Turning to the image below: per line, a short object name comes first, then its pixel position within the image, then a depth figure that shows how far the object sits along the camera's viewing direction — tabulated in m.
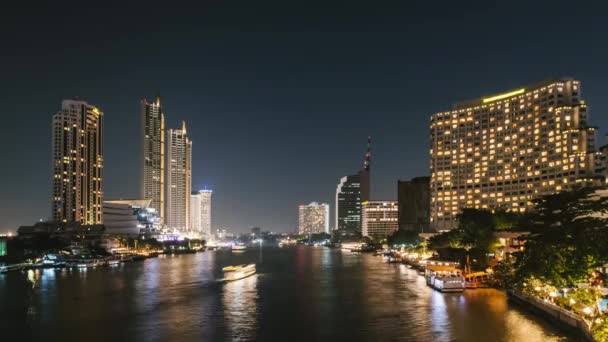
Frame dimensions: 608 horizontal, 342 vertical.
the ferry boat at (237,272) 82.88
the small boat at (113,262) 131.86
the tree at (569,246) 40.22
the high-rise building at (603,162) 136.12
